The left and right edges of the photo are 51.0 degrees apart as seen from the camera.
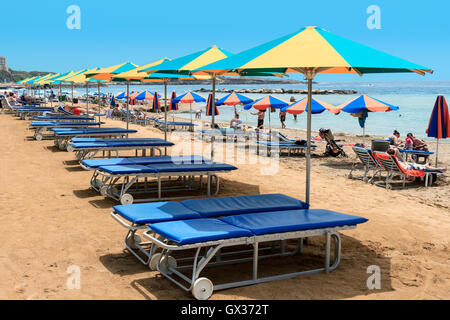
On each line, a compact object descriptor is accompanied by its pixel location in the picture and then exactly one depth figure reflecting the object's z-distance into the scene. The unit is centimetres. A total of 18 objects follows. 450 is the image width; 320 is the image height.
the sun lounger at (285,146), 1392
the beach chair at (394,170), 981
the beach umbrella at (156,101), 2509
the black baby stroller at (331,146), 1431
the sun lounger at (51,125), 1464
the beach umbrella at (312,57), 461
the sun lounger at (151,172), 706
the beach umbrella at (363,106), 1266
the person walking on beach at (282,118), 2702
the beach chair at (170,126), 2050
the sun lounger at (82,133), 1259
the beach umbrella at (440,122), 1117
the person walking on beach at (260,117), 2263
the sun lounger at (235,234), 388
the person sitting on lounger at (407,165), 1008
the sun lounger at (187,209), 460
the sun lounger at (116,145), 1001
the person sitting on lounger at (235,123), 1970
